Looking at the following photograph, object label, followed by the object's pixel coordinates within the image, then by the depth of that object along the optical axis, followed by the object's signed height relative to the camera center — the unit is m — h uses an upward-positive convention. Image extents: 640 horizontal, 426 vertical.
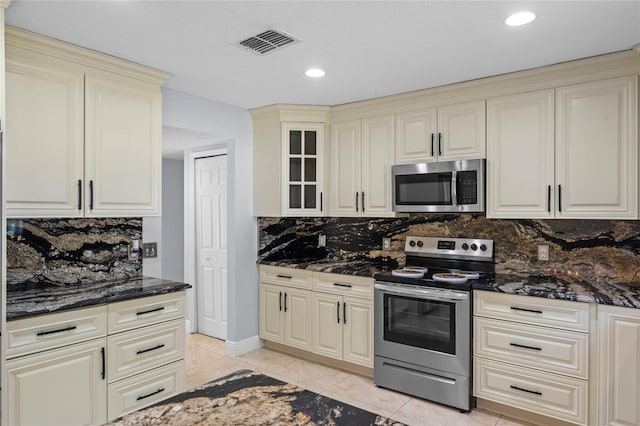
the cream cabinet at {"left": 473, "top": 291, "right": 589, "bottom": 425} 2.51 -0.92
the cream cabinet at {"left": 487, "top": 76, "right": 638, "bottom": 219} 2.66 +0.41
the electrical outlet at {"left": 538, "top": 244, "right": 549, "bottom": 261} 3.13 -0.31
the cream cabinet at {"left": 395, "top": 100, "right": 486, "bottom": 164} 3.21 +0.64
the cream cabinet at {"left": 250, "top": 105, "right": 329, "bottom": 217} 3.98 +0.48
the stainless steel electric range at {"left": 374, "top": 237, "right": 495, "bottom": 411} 2.87 -0.84
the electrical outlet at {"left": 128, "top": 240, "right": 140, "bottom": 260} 3.20 -0.31
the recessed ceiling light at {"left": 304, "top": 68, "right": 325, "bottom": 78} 2.96 +1.01
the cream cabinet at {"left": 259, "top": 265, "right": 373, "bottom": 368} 3.43 -0.91
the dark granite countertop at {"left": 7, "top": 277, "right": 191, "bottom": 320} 2.20 -0.51
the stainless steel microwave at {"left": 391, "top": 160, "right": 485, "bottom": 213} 3.17 +0.20
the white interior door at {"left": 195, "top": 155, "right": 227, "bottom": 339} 4.55 -0.39
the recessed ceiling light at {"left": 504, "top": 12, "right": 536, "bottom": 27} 2.11 +1.01
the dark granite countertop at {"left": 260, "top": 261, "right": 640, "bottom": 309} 2.40 -0.50
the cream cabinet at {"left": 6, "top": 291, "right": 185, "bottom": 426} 2.12 -0.87
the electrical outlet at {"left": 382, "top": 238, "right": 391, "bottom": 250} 3.97 -0.32
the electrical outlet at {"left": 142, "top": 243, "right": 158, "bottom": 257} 3.29 -0.31
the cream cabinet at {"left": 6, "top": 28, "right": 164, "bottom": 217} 2.33 +0.49
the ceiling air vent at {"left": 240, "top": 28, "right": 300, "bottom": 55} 2.36 +1.01
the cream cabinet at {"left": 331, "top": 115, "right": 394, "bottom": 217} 3.69 +0.42
